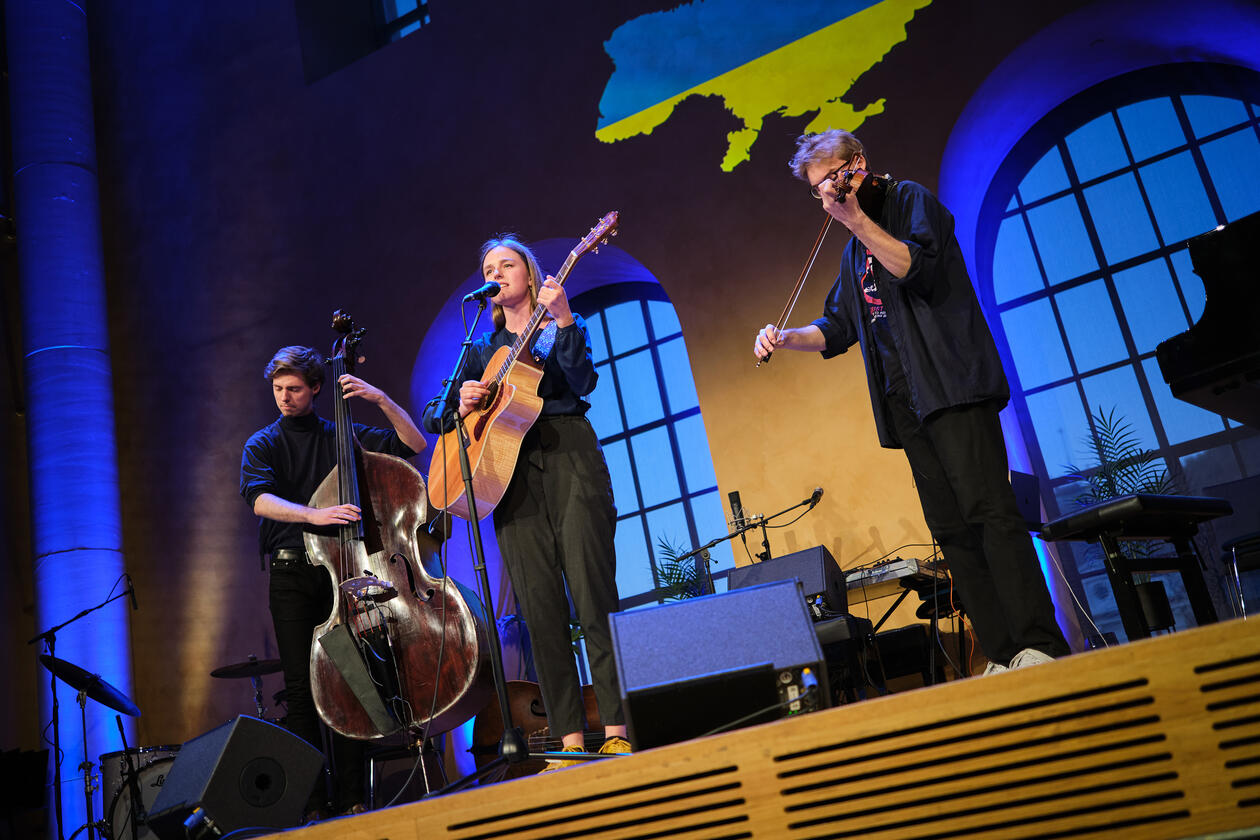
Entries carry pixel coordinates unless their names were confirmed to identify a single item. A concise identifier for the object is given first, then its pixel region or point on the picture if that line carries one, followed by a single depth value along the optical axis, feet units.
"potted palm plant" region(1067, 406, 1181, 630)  15.05
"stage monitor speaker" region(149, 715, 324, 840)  7.55
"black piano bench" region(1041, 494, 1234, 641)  8.77
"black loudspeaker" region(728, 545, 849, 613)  12.09
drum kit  13.51
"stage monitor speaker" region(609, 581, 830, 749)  5.50
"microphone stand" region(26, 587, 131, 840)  14.26
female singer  8.69
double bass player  11.06
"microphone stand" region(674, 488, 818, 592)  14.50
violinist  7.67
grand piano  8.89
